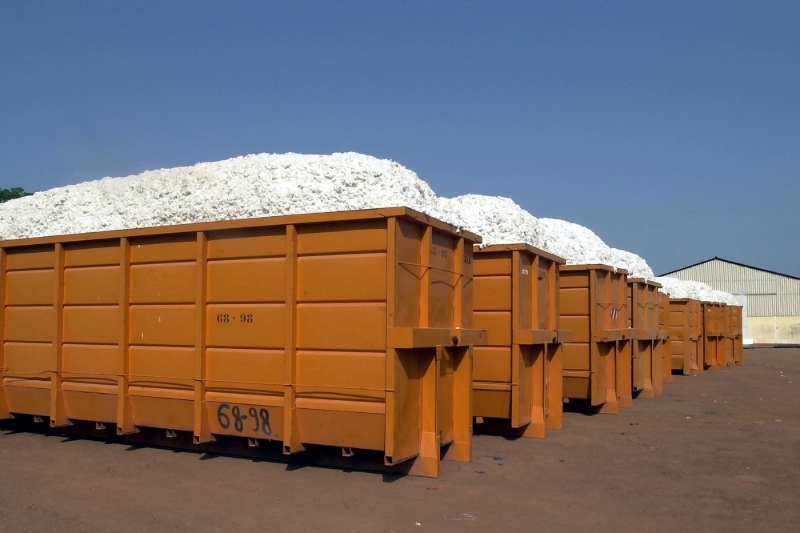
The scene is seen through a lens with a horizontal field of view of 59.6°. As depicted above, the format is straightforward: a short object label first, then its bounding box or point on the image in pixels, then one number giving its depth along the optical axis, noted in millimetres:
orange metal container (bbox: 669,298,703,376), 22159
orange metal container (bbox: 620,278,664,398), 15009
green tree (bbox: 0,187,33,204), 37478
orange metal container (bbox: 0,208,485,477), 6793
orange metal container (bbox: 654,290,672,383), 19609
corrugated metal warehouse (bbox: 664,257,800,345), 59750
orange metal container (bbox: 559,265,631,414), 12391
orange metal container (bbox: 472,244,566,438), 9648
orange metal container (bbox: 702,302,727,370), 26625
